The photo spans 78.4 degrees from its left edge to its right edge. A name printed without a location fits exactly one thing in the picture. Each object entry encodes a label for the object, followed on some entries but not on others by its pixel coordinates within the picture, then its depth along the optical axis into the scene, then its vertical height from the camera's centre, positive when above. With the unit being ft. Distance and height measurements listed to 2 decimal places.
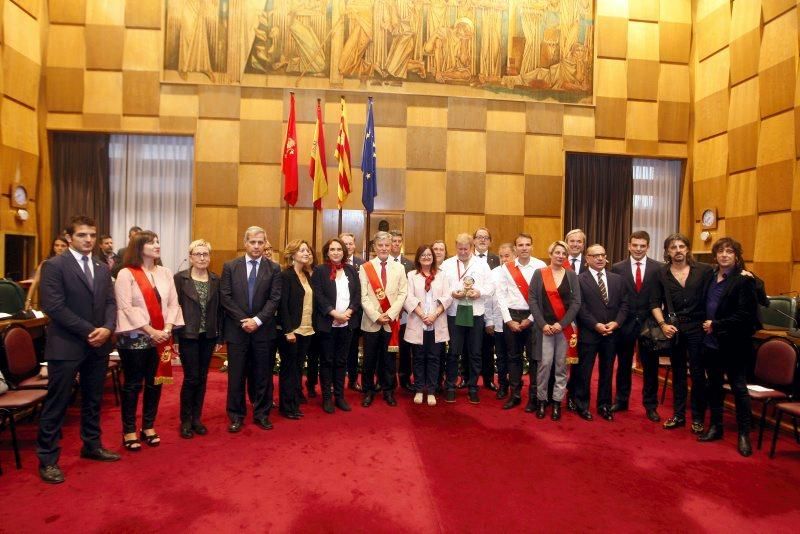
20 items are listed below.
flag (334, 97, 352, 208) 20.88 +3.48
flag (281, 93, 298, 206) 21.39 +3.12
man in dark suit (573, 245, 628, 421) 12.85 -1.85
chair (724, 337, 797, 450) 10.86 -2.51
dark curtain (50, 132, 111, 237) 24.13 +2.62
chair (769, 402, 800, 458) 9.89 -3.12
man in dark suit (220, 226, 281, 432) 11.43 -1.91
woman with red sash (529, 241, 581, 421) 12.72 -1.78
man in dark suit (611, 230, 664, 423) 12.90 -1.38
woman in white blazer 13.73 -2.08
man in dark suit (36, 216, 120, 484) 8.72 -1.70
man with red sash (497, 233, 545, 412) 13.75 -1.67
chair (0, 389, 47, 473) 9.22 -3.36
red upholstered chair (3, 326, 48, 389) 10.44 -2.90
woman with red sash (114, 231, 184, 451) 9.78 -1.89
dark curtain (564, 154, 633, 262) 26.78 +2.80
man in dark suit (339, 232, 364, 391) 15.16 -3.21
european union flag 21.42 +3.23
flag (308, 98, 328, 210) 20.52 +3.06
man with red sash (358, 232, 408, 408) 13.50 -1.72
